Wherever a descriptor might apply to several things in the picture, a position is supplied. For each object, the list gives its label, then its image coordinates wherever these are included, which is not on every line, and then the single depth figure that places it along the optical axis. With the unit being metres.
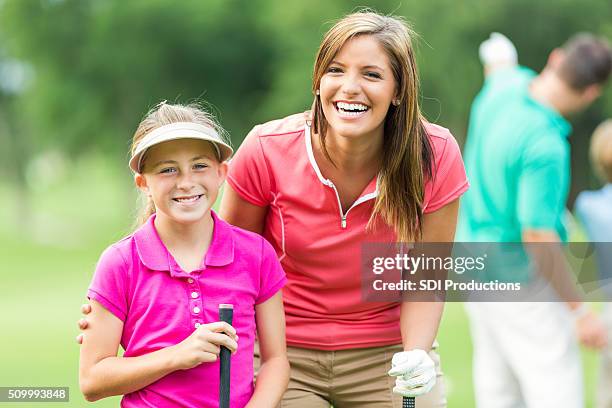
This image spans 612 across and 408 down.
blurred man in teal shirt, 10.99
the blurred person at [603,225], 11.59
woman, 7.27
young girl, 6.41
